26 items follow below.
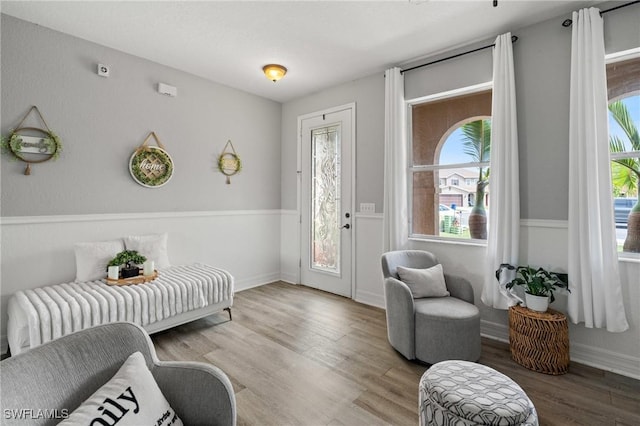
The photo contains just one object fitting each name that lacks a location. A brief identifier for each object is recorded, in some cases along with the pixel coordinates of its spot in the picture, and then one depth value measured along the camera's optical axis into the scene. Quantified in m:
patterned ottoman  1.23
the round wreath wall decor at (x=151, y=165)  3.24
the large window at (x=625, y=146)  2.28
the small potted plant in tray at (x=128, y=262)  2.79
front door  3.97
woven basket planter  2.19
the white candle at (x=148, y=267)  2.88
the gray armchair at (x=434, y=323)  2.23
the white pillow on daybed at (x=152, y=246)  3.11
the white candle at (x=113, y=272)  2.72
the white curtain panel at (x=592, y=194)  2.20
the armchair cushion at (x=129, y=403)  0.89
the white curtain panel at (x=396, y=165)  3.32
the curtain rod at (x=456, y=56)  2.65
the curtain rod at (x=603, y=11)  2.19
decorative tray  2.66
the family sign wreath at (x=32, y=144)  2.51
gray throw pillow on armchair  2.61
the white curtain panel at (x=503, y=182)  2.59
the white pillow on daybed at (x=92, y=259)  2.77
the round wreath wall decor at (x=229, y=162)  4.01
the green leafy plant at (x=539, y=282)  2.33
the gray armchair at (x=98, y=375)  0.91
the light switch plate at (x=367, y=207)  3.70
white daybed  2.08
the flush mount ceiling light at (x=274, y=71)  3.32
